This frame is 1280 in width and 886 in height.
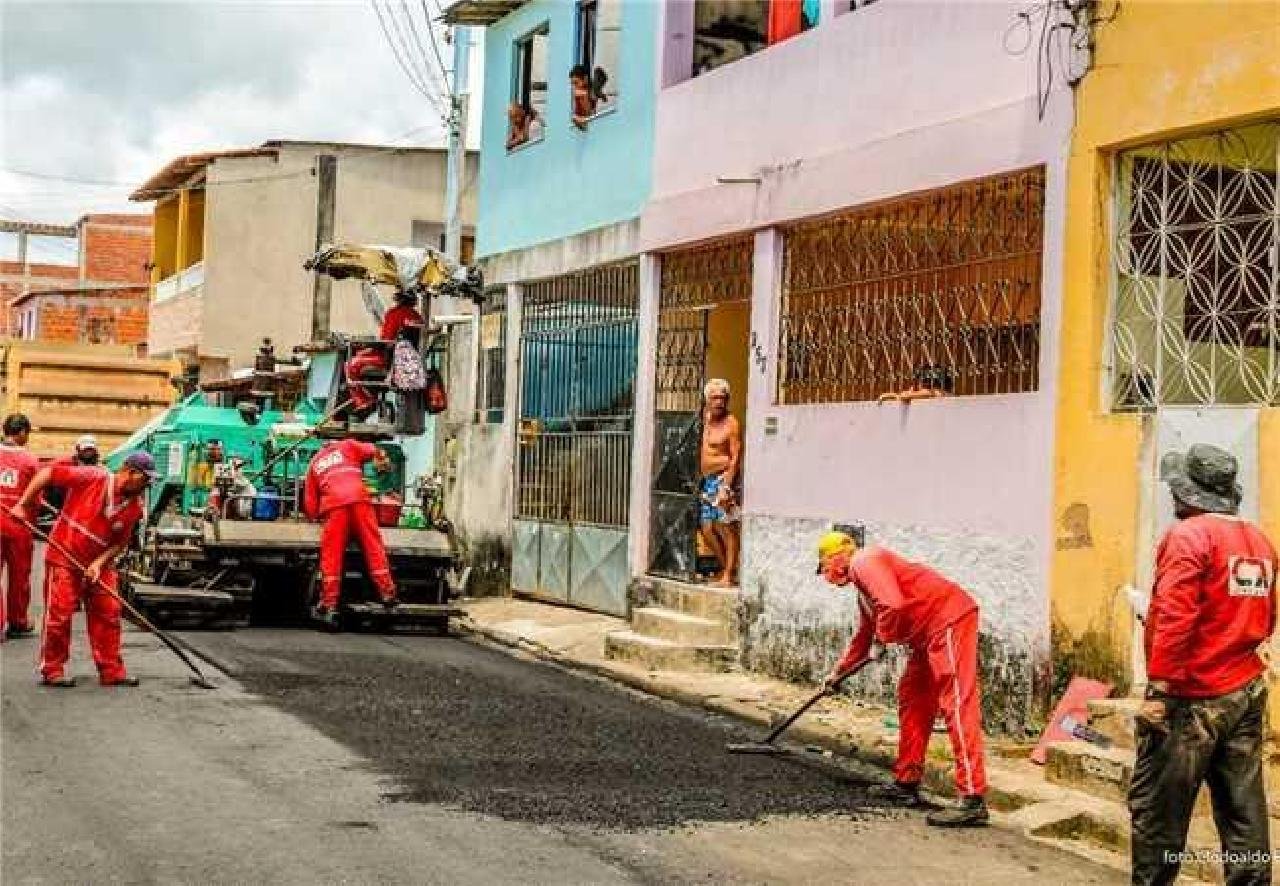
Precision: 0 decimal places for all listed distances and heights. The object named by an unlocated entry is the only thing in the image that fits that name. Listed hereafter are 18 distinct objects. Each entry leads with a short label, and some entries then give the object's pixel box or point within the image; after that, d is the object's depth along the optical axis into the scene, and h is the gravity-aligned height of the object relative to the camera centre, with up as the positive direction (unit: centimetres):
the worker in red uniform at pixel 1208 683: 668 -74
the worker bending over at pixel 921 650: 878 -90
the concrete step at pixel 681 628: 1430 -133
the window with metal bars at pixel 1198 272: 947 +111
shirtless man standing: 1478 -15
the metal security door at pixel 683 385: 1543 +64
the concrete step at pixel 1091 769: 895 -146
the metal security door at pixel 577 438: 1708 +16
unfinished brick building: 3984 +332
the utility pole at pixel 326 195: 3112 +421
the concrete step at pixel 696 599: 1436 -112
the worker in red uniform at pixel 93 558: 1176 -79
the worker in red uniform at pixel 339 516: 1548 -59
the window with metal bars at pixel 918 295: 1152 +118
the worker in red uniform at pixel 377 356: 1698 +83
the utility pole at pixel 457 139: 2292 +394
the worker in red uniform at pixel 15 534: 1469 -81
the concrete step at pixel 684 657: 1393 -150
